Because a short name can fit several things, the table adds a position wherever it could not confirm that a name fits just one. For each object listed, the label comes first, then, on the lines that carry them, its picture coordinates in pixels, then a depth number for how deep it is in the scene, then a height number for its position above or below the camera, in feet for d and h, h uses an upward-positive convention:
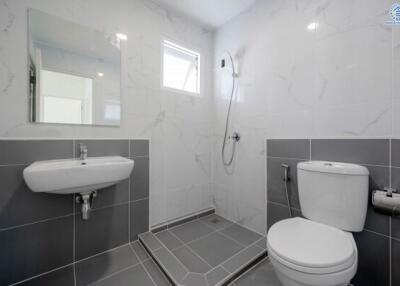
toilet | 2.64 -1.76
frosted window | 6.38 +2.87
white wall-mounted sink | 3.13 -0.67
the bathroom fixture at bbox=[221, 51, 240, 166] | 6.37 +0.34
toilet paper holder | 3.22 -1.09
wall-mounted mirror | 4.05 +1.74
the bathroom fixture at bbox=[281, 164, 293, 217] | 4.86 -1.02
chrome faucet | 4.38 -0.28
